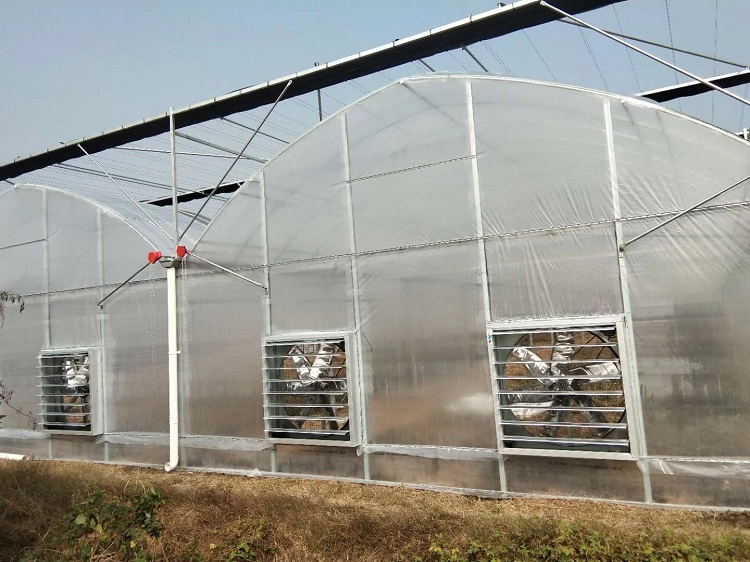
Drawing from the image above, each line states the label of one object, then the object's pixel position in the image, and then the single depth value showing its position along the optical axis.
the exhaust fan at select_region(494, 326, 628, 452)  6.34
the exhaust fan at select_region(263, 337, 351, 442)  7.96
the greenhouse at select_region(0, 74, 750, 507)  6.11
